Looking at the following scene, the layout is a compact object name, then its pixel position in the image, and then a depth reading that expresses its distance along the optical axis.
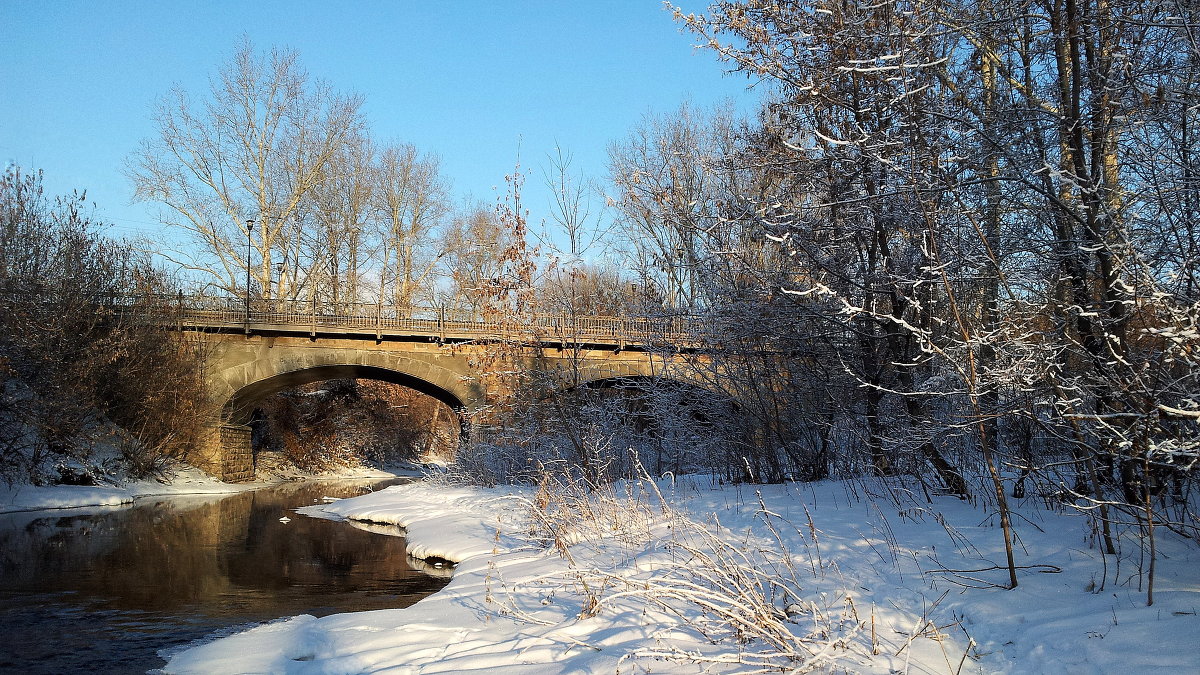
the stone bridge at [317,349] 24.12
